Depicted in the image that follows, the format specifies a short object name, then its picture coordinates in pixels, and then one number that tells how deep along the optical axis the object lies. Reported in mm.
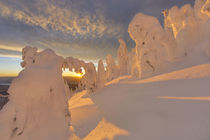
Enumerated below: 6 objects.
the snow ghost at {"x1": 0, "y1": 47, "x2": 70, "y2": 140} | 3238
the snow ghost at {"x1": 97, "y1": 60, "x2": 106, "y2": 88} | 16650
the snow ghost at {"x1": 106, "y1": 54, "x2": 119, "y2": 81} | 33844
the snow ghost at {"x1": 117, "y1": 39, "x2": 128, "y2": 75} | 34397
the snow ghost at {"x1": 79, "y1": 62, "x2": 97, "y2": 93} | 14511
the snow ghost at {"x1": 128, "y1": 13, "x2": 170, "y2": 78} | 13623
